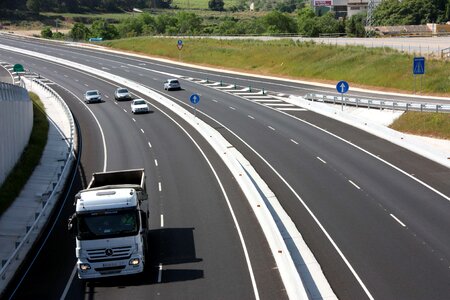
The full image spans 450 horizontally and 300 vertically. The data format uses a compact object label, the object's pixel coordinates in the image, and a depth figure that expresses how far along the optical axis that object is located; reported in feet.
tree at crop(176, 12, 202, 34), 559.79
